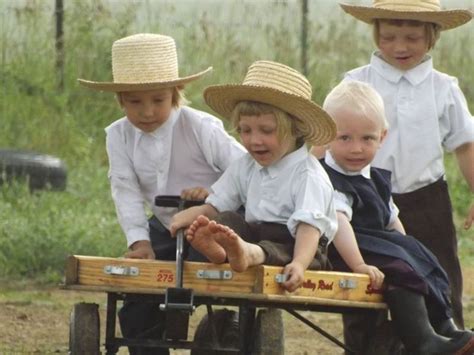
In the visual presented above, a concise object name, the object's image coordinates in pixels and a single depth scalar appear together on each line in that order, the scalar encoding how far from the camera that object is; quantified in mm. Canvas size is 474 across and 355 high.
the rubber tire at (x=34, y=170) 25516
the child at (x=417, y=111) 17250
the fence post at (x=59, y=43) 29516
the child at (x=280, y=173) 14812
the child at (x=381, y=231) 15375
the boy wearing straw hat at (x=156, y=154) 16484
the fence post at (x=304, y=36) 31000
